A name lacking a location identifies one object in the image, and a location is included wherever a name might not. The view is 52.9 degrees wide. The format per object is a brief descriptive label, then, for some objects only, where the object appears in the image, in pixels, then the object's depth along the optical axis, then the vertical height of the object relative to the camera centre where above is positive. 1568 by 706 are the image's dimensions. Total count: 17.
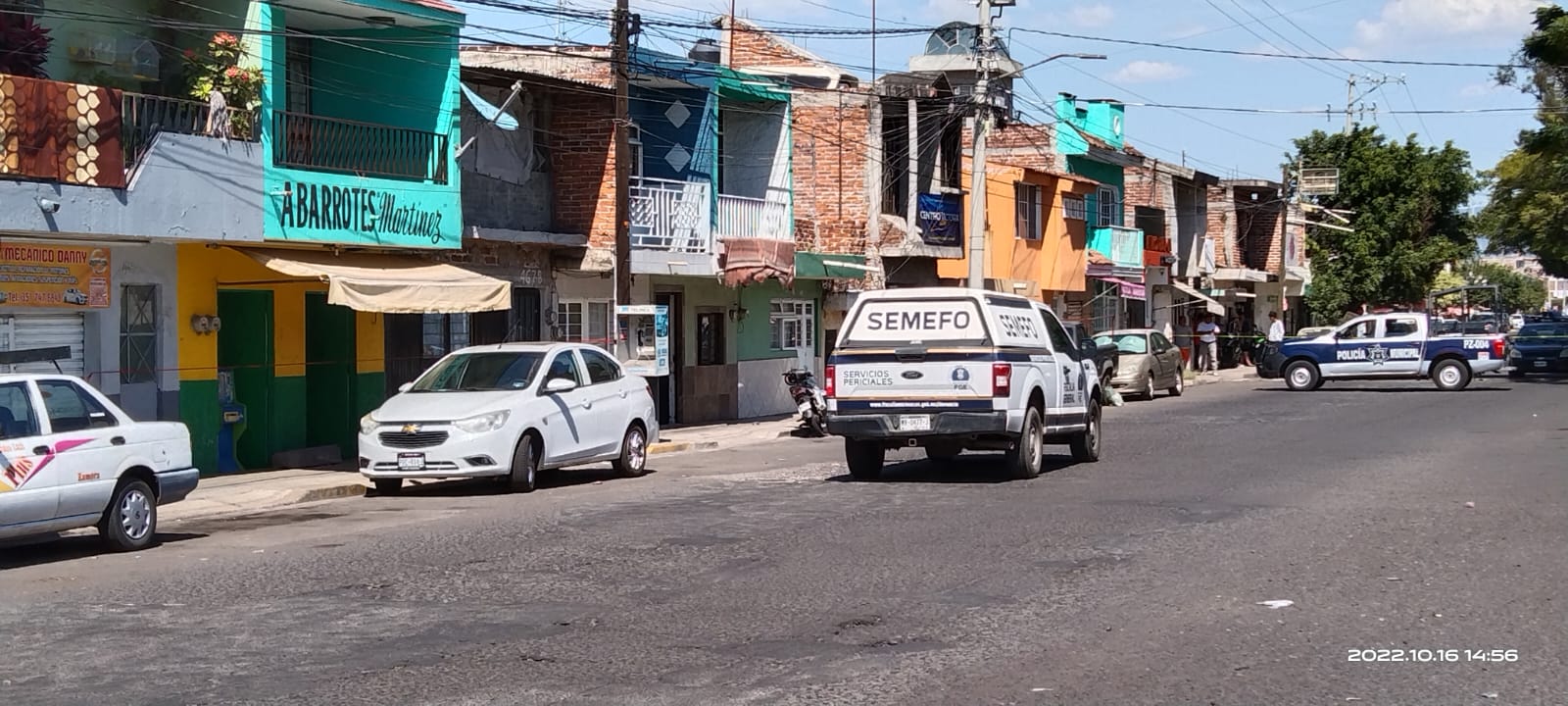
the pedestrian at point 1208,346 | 50.12 -0.37
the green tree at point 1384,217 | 61.62 +4.64
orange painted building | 41.38 +2.89
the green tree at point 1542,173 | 40.19 +5.62
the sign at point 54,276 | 16.73 +0.73
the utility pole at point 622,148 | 22.97 +2.78
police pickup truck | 35.41 -0.47
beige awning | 18.28 +0.70
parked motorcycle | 25.53 -1.02
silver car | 35.66 -0.63
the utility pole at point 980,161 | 30.56 +3.46
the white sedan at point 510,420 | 16.16 -0.86
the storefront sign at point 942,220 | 35.91 +2.70
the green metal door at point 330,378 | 22.05 -0.52
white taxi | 11.61 -0.95
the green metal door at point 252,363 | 20.67 -0.24
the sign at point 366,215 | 19.05 +1.60
